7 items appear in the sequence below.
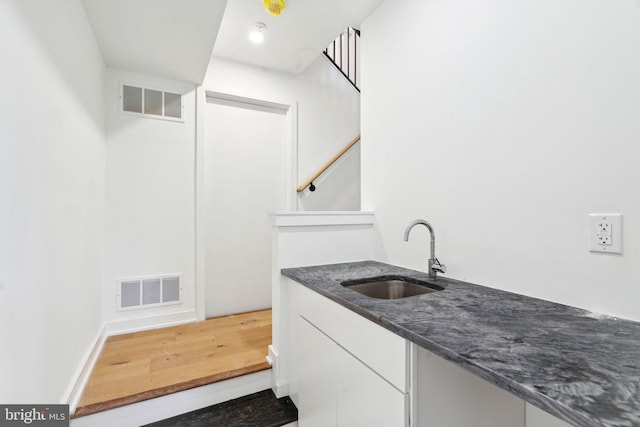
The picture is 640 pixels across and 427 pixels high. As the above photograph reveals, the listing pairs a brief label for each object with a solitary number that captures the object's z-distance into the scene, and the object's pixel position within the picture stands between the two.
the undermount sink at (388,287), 1.43
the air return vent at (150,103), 2.23
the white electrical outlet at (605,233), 0.89
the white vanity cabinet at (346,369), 0.88
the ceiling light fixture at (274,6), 1.80
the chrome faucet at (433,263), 1.40
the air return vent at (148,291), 2.20
